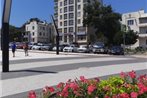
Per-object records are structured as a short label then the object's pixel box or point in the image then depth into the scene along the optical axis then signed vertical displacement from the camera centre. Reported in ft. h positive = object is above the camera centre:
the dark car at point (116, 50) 59.97 -0.95
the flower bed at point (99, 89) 5.88 -1.97
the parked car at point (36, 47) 80.34 +0.60
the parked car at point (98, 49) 64.47 -0.51
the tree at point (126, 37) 84.28 +7.20
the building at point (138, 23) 107.32 +21.93
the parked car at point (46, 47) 78.70 +0.59
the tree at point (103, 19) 85.96 +19.45
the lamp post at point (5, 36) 18.78 +1.78
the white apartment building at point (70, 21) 125.85 +28.30
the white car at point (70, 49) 69.46 -0.56
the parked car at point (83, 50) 66.84 -1.05
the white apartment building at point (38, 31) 152.74 +20.50
